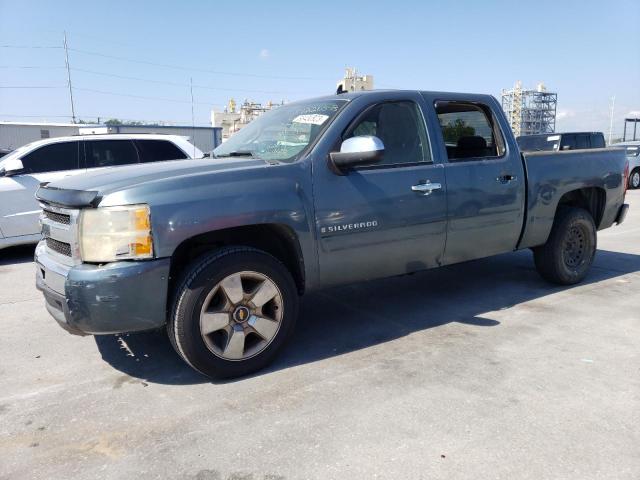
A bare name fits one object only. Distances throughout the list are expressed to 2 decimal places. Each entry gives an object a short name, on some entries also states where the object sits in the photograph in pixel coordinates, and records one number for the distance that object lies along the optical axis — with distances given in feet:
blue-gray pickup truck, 10.00
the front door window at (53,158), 25.85
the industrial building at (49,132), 84.79
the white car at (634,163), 63.31
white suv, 25.12
